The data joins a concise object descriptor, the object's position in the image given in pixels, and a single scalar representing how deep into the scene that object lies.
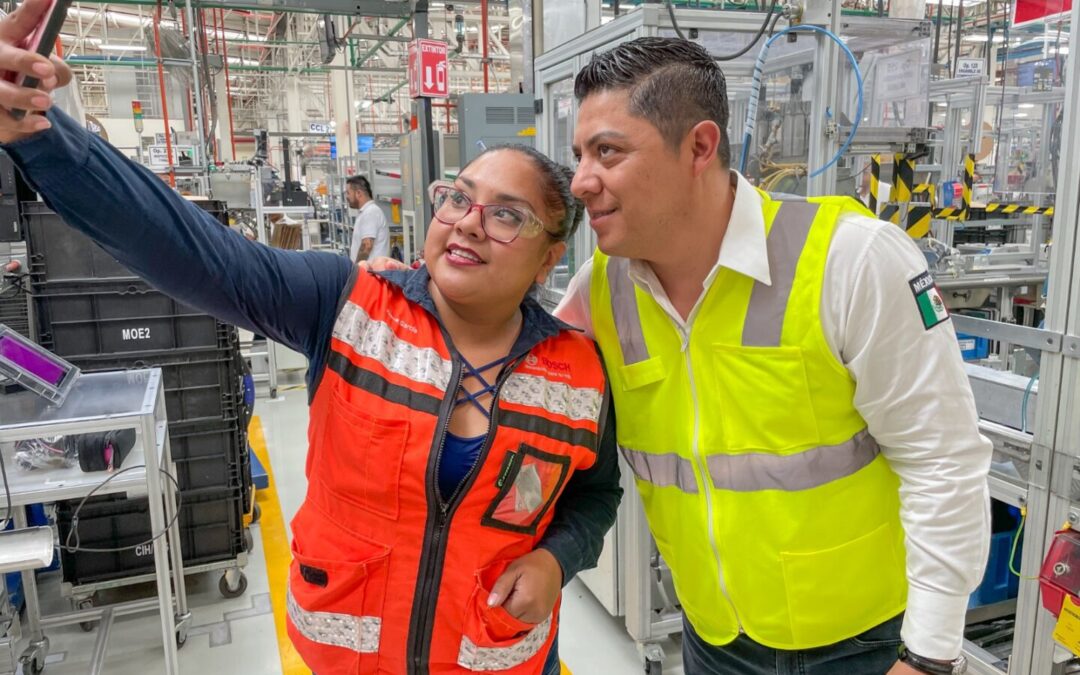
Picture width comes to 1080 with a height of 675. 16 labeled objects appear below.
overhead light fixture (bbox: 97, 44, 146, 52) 13.76
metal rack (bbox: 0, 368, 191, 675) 2.08
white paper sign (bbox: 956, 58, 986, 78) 6.44
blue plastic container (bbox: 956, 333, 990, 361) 3.50
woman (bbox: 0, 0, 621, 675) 1.11
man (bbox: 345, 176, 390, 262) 6.89
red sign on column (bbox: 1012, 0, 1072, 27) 4.32
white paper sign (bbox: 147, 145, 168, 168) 6.37
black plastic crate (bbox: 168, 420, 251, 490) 3.11
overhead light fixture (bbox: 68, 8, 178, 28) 12.70
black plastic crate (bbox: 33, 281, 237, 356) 2.80
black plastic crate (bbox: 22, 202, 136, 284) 2.71
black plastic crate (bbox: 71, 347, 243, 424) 3.03
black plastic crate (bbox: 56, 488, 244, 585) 2.96
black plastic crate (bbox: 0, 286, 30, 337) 2.83
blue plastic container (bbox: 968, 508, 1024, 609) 2.78
